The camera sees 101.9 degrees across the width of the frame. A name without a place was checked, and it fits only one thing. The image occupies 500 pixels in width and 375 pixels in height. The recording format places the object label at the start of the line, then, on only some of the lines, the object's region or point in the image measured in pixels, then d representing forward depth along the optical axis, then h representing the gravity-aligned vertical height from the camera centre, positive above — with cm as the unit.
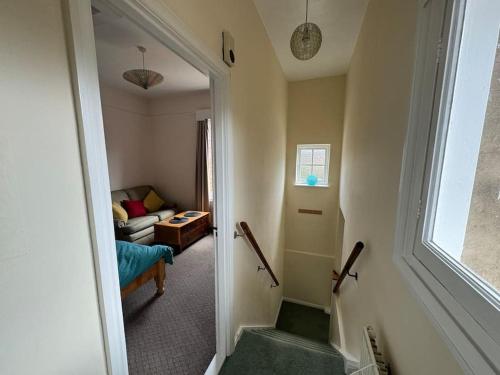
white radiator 88 -92
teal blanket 201 -105
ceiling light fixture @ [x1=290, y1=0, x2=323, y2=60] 164 +99
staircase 152 -155
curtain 450 -16
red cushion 387 -92
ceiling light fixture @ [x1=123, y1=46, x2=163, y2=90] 268 +114
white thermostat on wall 128 +72
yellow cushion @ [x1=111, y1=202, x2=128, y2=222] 348 -91
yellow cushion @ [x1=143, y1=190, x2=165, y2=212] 436 -90
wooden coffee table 355 -129
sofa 340 -110
